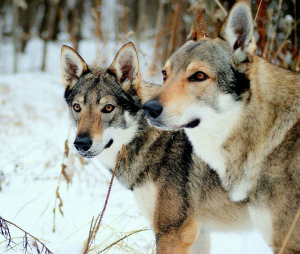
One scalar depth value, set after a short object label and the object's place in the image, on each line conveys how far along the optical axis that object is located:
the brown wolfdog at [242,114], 2.14
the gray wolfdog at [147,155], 2.65
